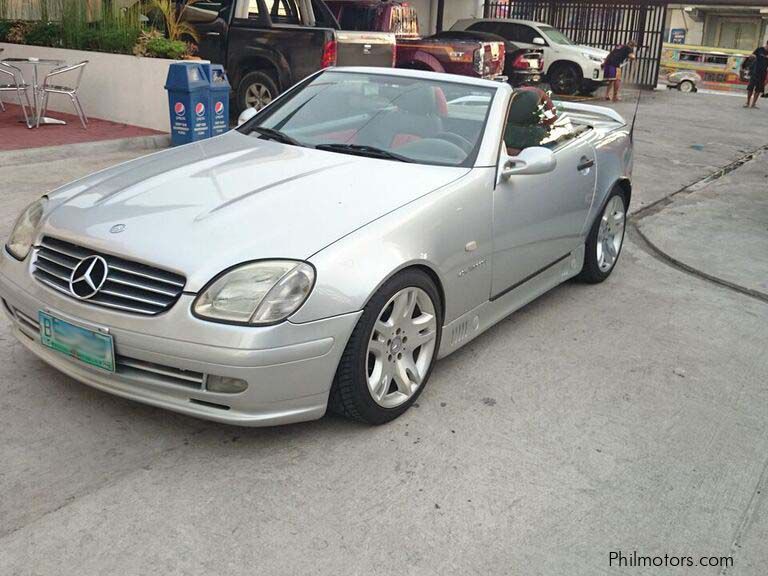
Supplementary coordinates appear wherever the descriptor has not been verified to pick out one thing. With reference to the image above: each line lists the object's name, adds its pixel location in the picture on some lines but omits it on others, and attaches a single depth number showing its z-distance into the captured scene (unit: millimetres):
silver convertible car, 3217
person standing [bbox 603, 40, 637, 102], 19141
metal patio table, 9815
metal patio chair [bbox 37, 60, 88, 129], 10102
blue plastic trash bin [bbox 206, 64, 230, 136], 9711
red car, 14531
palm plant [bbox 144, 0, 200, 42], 11188
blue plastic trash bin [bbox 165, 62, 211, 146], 9430
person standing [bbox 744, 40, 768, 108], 19453
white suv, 20078
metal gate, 24172
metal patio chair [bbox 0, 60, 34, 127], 10305
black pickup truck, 11125
